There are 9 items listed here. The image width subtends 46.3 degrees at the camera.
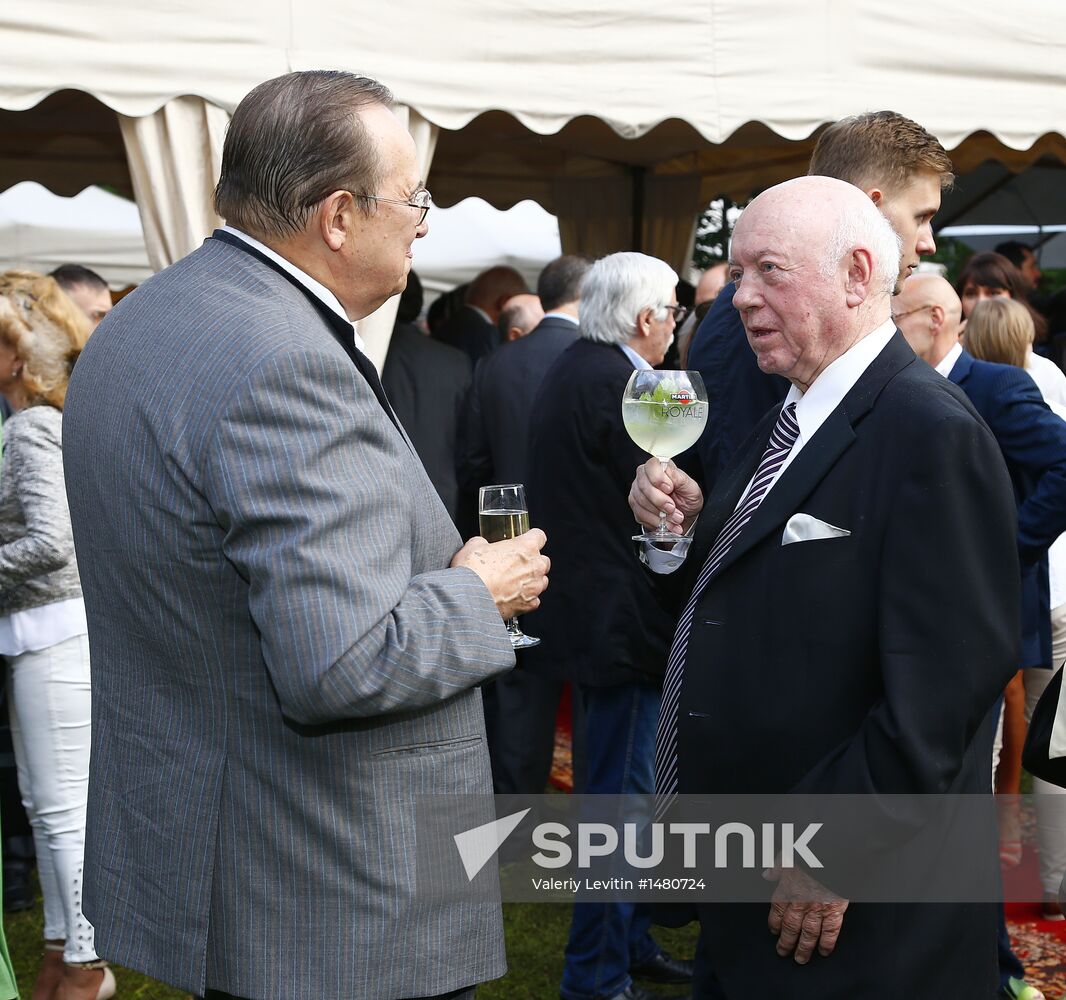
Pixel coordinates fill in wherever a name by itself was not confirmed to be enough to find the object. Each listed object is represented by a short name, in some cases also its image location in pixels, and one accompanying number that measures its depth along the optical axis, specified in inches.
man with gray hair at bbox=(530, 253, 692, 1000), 144.3
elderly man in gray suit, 59.7
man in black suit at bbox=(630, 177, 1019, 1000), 68.2
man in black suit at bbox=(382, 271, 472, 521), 220.4
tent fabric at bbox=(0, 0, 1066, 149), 151.0
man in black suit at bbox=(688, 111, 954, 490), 97.1
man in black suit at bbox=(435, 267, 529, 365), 280.4
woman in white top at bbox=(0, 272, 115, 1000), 128.9
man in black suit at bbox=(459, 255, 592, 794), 186.4
